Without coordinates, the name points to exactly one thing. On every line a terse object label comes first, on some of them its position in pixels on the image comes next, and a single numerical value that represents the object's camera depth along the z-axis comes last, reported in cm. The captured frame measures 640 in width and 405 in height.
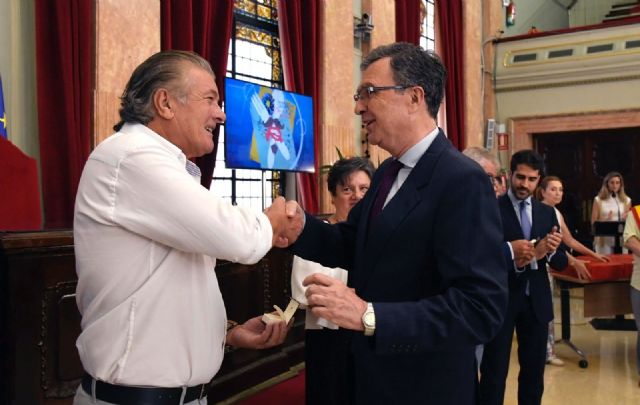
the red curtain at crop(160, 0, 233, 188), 468
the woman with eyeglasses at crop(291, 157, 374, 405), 279
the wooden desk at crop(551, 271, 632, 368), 535
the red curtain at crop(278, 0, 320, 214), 606
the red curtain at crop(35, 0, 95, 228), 383
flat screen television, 451
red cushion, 517
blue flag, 297
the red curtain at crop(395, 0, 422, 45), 805
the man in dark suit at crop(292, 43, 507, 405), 135
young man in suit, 322
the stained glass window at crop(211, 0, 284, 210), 609
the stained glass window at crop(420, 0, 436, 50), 923
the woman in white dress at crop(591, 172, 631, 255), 805
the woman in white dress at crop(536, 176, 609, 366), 500
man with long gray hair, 138
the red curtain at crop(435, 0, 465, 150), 922
